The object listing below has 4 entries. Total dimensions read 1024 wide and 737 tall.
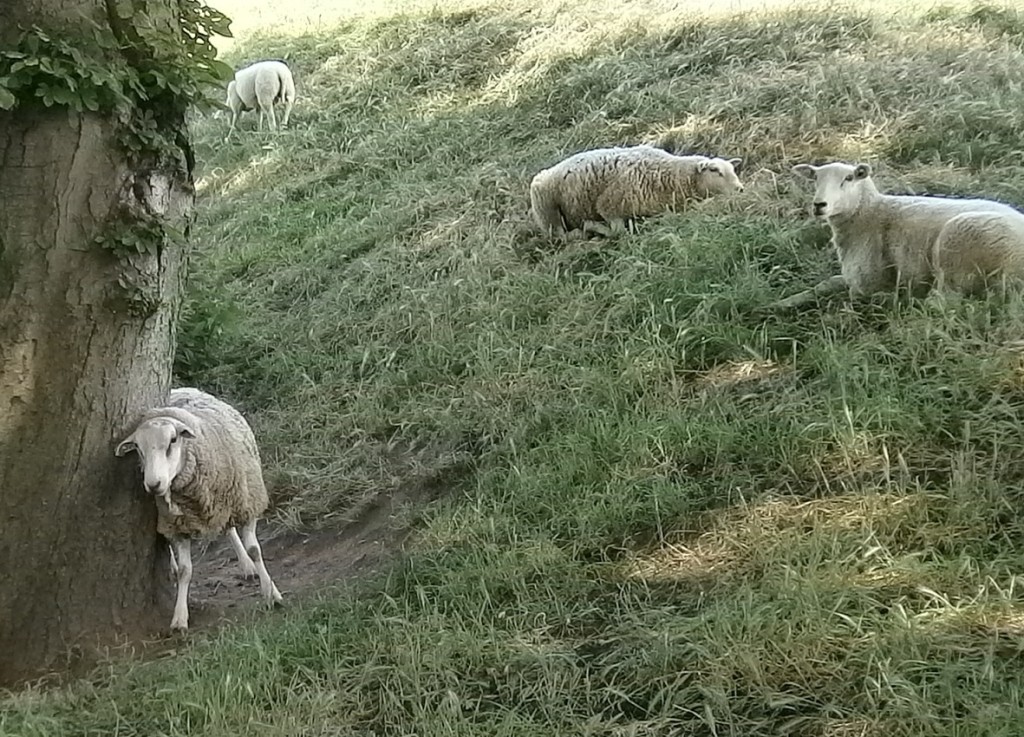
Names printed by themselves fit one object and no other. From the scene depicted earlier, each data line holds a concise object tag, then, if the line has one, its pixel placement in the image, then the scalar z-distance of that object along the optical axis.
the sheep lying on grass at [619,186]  7.43
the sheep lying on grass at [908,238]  4.86
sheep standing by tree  4.52
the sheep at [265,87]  13.77
